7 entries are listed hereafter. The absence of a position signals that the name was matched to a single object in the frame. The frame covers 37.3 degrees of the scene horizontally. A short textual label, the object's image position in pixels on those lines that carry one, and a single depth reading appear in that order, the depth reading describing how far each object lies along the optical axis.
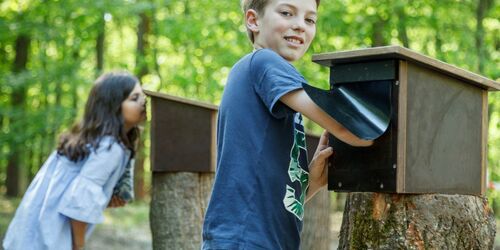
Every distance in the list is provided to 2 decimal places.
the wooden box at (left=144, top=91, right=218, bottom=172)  5.48
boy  2.45
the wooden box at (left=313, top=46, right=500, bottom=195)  2.49
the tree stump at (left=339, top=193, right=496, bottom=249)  2.66
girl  4.72
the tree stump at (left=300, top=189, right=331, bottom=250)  6.06
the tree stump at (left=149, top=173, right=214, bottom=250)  5.64
